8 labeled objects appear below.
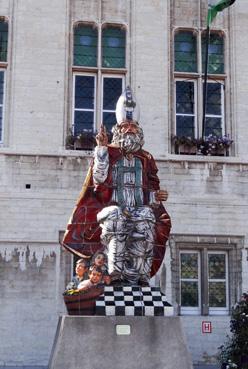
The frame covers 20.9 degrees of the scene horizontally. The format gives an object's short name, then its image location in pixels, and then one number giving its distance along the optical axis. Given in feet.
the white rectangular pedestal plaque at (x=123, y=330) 24.16
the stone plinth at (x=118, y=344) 23.63
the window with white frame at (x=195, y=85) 46.98
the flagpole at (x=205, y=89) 43.57
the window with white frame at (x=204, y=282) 43.86
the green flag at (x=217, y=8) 44.04
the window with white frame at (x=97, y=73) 45.93
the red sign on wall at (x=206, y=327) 42.86
